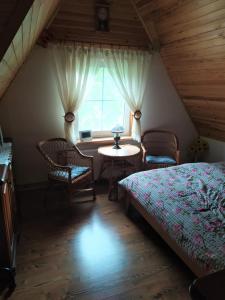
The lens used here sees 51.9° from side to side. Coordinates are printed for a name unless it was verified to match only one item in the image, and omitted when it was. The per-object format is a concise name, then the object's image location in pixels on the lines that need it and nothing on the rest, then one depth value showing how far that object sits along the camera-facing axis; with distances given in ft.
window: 10.96
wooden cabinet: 5.13
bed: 5.11
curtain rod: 9.44
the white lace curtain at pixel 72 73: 9.64
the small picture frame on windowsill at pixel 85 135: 10.85
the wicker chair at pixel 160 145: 11.69
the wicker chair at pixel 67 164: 8.82
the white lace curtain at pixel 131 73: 10.55
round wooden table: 9.82
